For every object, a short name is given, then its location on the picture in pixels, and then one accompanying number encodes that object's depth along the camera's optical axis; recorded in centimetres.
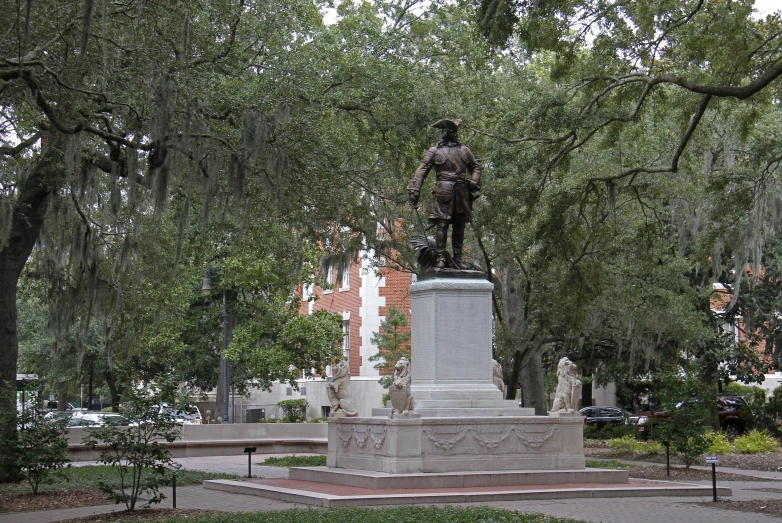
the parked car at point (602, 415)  4162
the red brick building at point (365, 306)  4303
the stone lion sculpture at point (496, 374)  1900
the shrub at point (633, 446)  2709
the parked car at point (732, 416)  3494
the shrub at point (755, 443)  2770
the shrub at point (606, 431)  3491
